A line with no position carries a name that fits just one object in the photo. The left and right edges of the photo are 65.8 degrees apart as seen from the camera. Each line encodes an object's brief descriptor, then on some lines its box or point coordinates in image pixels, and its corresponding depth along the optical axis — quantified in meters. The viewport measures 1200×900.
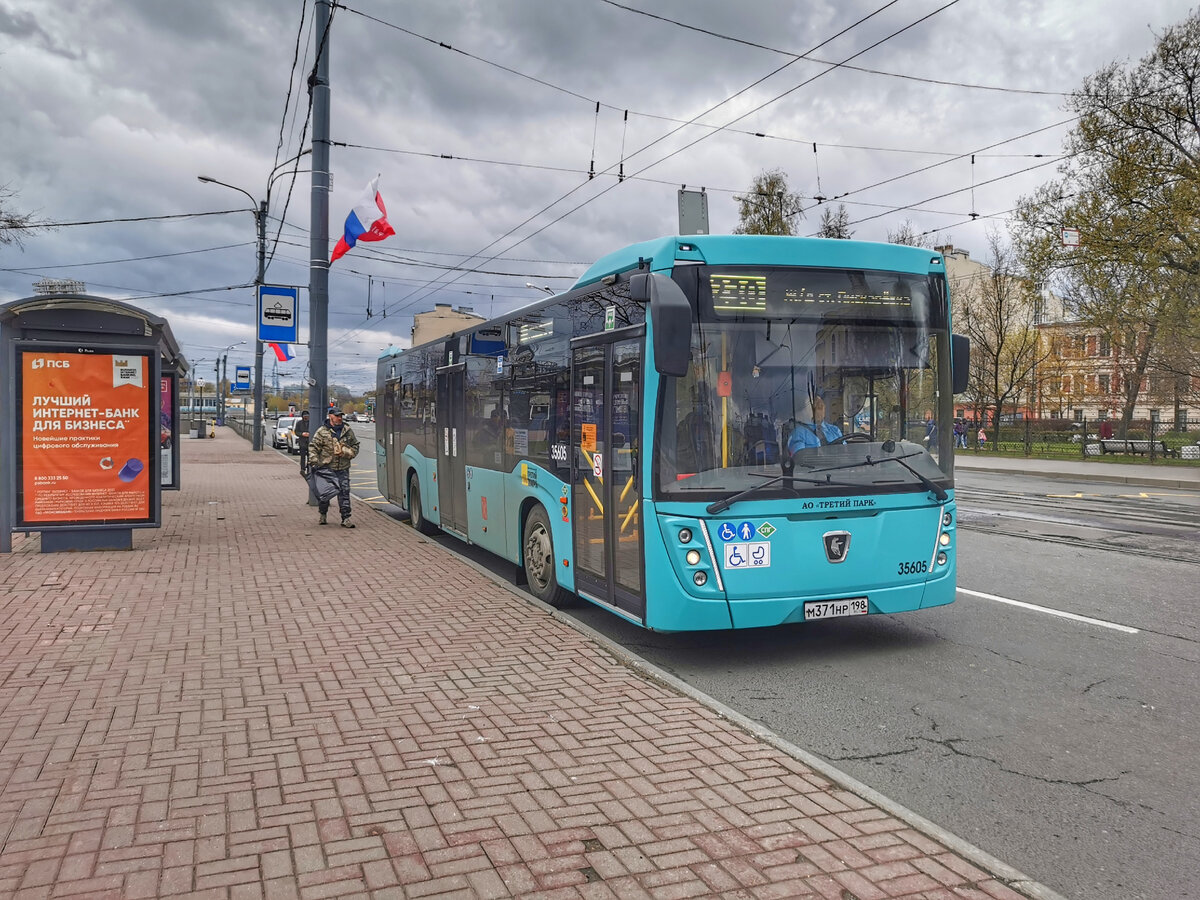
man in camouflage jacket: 13.42
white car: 41.88
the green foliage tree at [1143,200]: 25.97
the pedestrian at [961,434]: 41.69
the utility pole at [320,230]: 14.61
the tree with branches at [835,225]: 36.45
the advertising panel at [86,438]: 10.51
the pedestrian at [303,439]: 24.45
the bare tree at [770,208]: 40.88
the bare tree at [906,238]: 39.19
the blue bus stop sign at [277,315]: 16.45
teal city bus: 5.95
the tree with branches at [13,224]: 21.81
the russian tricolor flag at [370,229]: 14.73
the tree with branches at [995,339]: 42.50
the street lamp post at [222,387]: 83.62
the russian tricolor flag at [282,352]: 19.65
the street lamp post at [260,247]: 29.00
